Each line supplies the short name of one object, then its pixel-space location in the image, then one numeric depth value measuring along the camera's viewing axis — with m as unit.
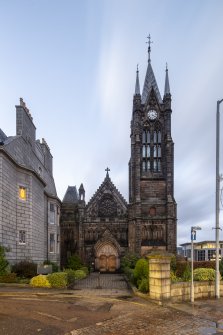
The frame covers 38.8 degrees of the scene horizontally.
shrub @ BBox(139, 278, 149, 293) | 16.27
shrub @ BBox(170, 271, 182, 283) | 16.13
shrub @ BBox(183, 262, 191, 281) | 17.11
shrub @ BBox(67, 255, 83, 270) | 40.25
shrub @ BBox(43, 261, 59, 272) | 32.19
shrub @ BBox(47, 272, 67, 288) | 19.82
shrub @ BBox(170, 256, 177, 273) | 30.50
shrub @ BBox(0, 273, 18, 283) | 20.64
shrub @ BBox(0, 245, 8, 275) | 22.15
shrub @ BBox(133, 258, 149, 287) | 19.94
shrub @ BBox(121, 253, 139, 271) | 38.96
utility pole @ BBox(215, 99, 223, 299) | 15.96
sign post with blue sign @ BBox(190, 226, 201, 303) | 15.49
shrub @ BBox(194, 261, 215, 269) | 32.31
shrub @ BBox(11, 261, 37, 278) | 24.03
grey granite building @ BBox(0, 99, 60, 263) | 24.92
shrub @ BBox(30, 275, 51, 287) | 19.81
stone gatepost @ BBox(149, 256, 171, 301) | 14.13
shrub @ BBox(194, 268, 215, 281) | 17.03
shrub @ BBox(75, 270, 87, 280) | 28.38
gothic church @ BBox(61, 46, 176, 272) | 46.56
